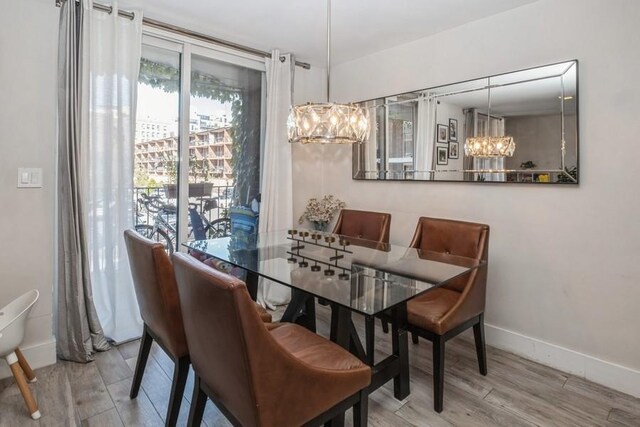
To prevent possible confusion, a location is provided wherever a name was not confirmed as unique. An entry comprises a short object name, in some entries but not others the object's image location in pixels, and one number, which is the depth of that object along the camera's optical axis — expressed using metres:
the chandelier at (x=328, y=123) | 1.94
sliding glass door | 2.86
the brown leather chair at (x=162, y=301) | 1.59
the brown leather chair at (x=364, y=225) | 2.97
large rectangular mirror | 2.29
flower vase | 3.62
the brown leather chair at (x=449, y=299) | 1.96
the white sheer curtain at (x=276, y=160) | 3.37
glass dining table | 1.68
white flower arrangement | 3.56
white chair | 1.81
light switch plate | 2.23
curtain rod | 2.44
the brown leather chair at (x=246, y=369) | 1.08
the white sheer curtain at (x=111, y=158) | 2.44
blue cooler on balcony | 3.46
